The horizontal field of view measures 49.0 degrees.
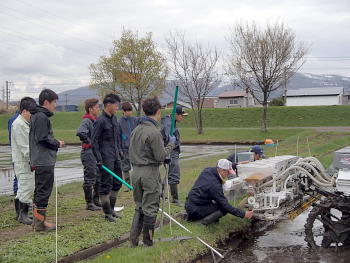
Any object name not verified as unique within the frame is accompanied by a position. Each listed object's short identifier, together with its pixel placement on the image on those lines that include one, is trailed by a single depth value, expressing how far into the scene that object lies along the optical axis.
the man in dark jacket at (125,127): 9.46
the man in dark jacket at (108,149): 6.52
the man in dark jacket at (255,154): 8.48
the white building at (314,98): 73.62
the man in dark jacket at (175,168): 7.97
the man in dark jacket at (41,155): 5.71
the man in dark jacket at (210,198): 6.22
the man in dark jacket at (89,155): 7.30
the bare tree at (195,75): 33.41
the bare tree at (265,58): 30.05
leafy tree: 33.50
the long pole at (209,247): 5.68
